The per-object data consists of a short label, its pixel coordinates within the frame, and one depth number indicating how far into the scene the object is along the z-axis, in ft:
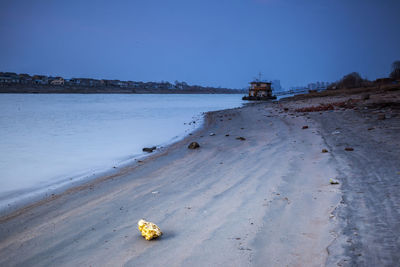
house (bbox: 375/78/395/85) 135.53
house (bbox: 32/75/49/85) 461.78
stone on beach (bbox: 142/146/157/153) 36.66
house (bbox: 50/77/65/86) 478.59
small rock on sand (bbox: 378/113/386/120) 37.37
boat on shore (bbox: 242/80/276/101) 228.22
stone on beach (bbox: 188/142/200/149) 33.09
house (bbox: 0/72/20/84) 416.87
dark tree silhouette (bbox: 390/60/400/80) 144.02
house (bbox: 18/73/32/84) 436.93
